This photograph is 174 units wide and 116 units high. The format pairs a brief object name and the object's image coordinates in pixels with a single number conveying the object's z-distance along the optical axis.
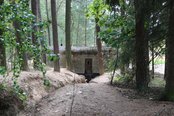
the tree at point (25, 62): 6.06
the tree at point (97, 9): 7.09
